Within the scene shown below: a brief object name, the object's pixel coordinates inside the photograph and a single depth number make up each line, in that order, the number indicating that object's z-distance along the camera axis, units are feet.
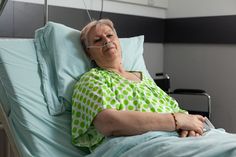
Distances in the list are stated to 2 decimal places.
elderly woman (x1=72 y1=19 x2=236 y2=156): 5.03
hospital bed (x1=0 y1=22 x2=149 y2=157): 5.29
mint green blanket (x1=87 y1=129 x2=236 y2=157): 4.15
